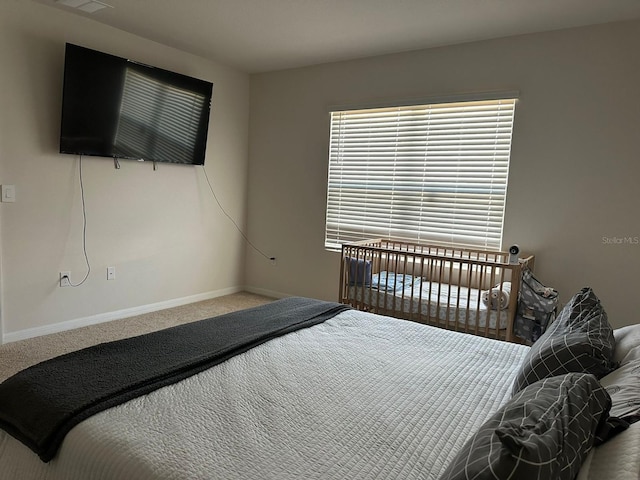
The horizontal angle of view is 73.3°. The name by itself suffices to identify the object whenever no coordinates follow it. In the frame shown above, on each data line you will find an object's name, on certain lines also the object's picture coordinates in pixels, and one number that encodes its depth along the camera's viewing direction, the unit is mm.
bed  966
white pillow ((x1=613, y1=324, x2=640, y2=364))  1408
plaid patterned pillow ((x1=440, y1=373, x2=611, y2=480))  715
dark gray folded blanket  1232
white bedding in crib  3084
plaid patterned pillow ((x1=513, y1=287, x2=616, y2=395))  1336
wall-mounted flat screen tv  3309
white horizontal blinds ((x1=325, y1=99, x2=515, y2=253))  3631
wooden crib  3014
